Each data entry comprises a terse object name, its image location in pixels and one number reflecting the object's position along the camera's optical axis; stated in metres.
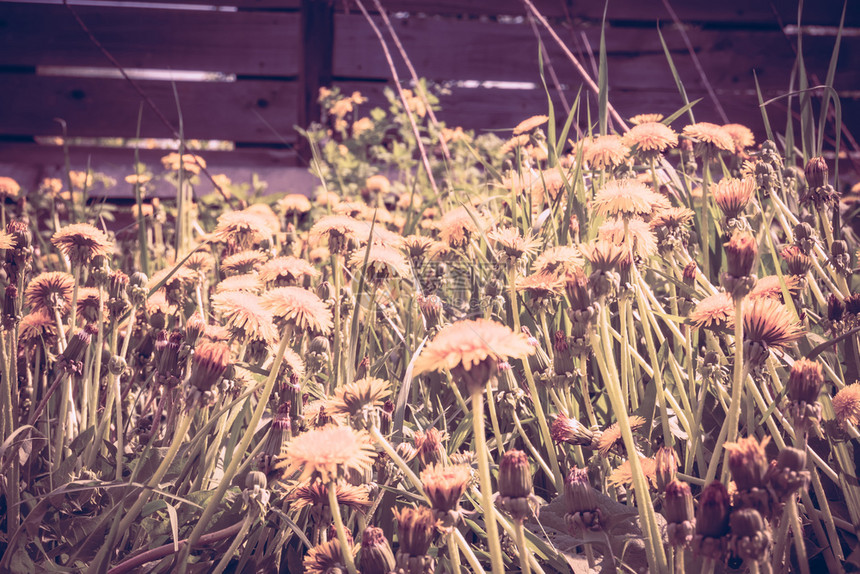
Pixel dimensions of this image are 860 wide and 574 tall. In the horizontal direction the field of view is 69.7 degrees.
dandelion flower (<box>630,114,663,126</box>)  1.46
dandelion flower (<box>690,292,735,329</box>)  0.76
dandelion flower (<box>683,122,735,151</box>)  1.17
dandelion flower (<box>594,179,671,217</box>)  0.89
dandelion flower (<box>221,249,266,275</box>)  1.16
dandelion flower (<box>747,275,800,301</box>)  0.87
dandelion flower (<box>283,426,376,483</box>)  0.54
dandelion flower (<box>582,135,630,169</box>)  1.17
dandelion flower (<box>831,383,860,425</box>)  0.73
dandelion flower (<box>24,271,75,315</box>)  1.00
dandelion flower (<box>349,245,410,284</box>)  1.06
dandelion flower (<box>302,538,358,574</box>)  0.61
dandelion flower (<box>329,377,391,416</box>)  0.64
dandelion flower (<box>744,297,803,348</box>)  0.61
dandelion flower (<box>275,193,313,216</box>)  2.06
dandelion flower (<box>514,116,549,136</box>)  1.51
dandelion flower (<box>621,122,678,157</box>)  1.15
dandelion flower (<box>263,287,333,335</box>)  0.72
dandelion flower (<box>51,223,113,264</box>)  0.96
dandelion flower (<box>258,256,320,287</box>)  1.02
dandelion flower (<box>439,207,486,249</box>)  1.23
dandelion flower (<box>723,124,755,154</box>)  1.39
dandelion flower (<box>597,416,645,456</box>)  0.79
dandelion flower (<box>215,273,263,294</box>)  0.99
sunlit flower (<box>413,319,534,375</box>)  0.52
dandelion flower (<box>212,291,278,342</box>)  0.80
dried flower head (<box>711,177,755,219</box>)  0.88
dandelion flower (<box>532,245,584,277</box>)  0.90
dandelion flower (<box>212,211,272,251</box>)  1.17
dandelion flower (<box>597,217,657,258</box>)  0.89
